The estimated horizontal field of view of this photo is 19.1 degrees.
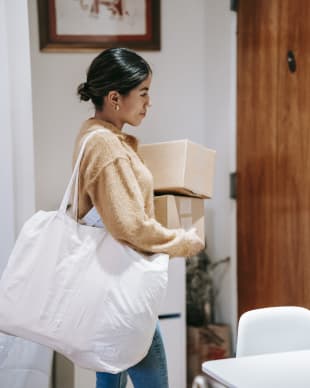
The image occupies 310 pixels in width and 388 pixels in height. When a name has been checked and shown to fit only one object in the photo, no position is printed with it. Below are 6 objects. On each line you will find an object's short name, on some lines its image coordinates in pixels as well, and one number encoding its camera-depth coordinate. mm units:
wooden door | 3333
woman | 2649
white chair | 2688
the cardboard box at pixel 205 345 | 3968
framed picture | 3779
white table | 2279
